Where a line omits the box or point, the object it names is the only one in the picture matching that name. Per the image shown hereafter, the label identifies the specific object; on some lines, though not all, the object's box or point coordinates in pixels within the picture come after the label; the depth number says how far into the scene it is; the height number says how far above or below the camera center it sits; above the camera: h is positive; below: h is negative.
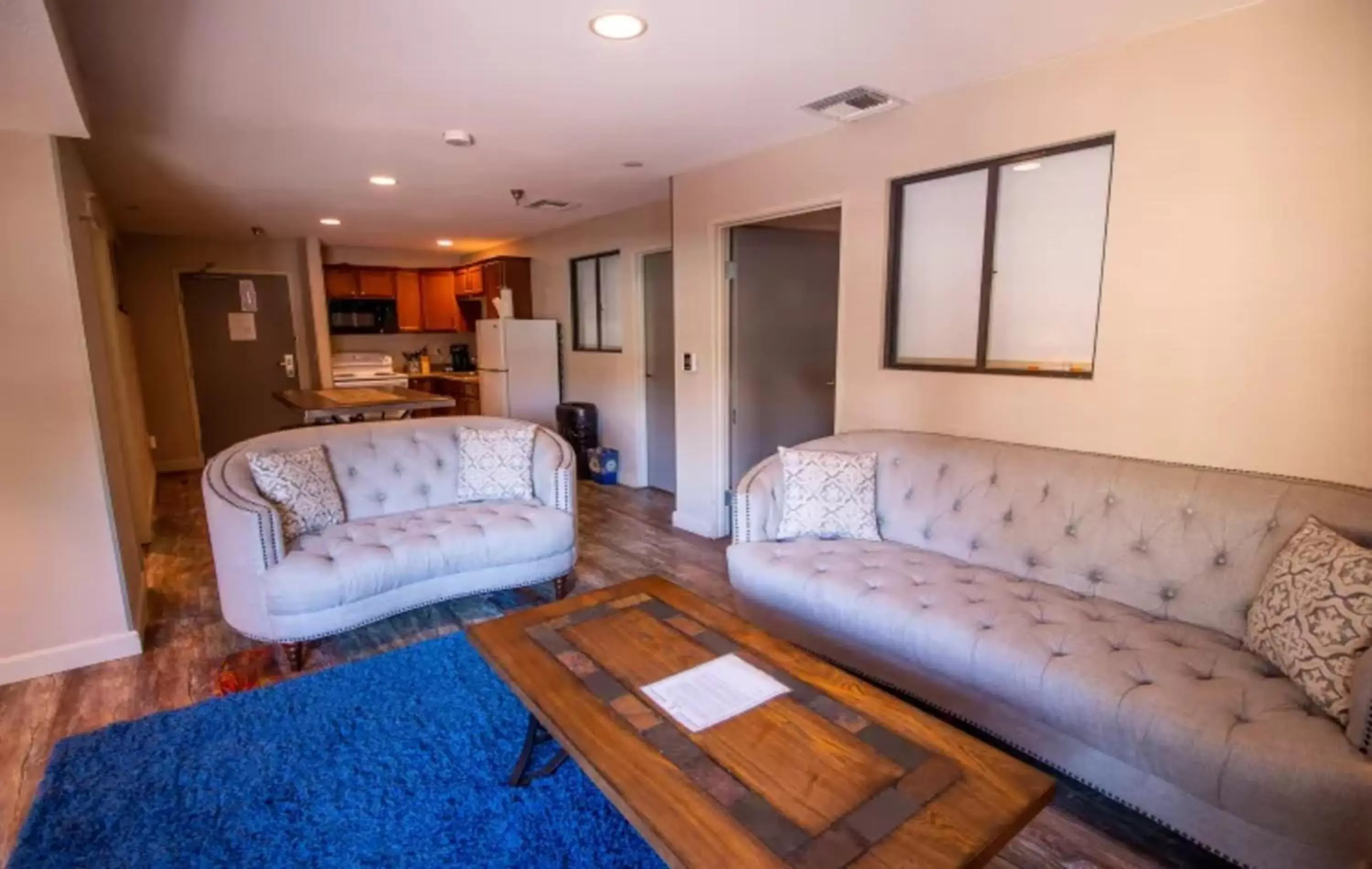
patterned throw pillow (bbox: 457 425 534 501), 3.38 -0.66
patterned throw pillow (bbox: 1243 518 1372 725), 1.46 -0.67
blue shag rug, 1.71 -1.31
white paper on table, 1.47 -0.84
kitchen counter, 7.04 -0.40
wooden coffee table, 1.12 -0.84
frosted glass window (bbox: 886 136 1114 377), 2.45 +0.30
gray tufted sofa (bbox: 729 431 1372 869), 1.39 -0.84
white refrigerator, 6.06 -0.28
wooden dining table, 4.37 -0.43
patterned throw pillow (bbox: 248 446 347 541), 2.82 -0.65
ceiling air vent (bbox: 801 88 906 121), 2.69 +0.99
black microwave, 7.15 +0.26
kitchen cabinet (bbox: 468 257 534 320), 6.63 +0.61
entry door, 6.43 -0.13
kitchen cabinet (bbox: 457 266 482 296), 7.21 +0.66
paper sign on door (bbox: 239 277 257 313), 6.57 +0.46
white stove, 7.09 -0.33
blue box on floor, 5.83 -1.12
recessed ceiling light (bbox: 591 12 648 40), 1.97 +0.96
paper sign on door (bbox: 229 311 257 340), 6.57 +0.15
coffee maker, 7.97 -0.22
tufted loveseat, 2.52 -0.84
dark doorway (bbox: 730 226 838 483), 4.20 -0.01
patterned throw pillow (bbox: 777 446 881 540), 2.73 -0.67
